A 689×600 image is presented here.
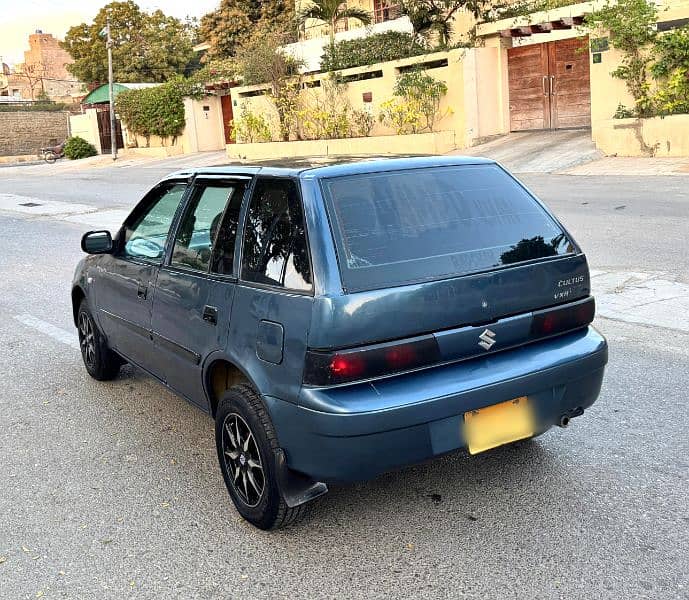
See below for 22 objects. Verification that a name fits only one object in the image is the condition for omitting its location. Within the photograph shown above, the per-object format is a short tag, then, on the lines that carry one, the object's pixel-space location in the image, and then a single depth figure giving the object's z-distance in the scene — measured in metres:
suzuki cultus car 3.12
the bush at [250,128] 29.84
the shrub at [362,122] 25.52
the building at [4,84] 74.44
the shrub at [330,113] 26.19
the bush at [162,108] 37.09
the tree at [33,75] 73.19
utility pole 37.31
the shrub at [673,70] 16.78
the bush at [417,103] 22.78
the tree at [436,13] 23.36
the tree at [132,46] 50.38
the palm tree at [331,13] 27.53
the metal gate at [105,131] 42.88
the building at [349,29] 29.86
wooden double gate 21.80
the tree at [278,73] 28.44
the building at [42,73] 73.44
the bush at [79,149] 43.06
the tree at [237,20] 42.66
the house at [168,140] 37.19
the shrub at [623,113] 18.22
